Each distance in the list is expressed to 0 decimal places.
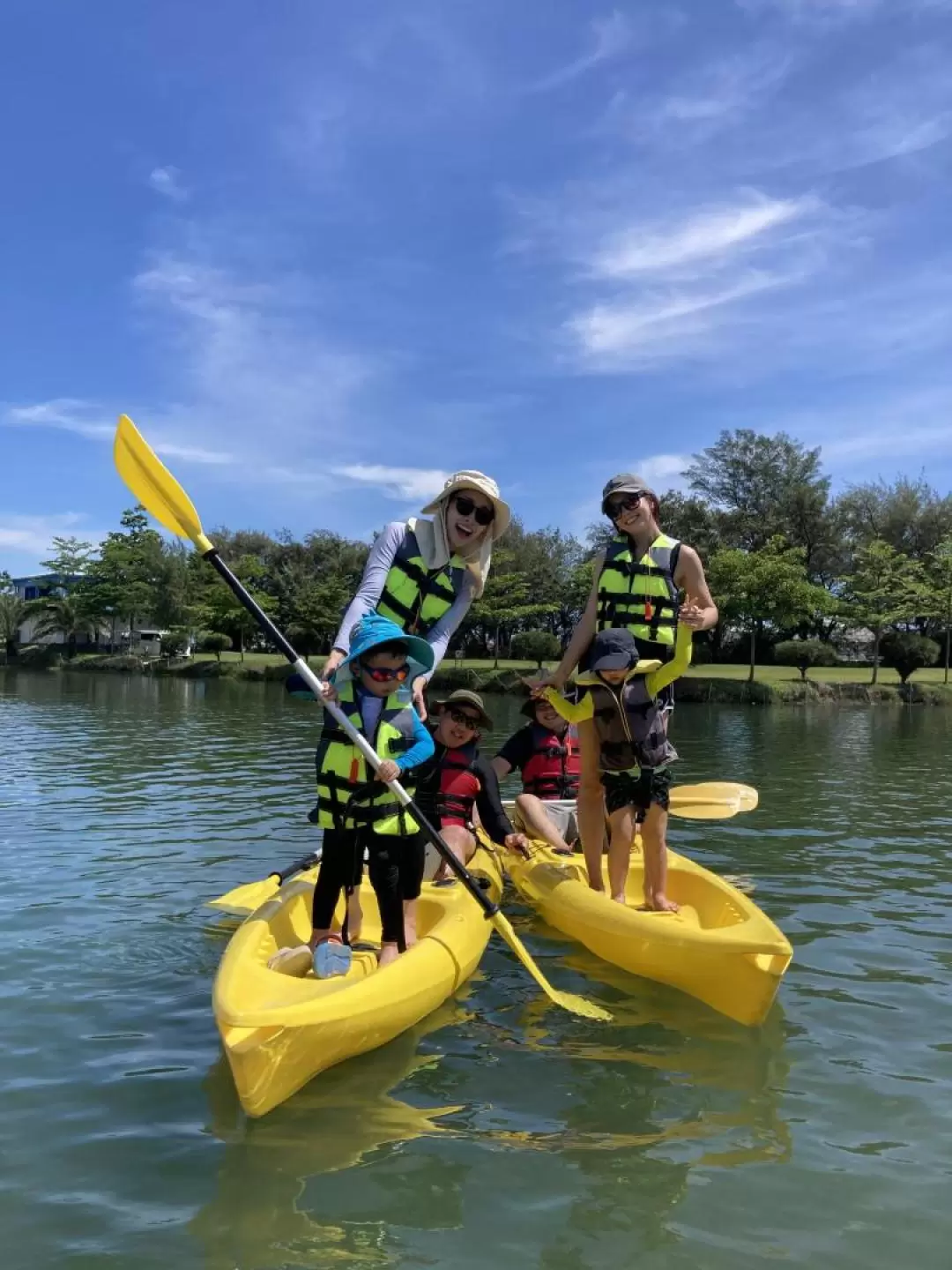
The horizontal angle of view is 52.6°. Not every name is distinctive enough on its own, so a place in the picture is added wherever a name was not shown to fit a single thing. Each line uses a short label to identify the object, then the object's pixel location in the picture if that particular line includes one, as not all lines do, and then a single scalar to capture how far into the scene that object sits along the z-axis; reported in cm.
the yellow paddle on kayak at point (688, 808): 554
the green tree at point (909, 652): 3303
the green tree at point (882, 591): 3306
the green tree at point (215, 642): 5200
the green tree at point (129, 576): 5394
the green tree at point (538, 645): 4028
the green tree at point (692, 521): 4544
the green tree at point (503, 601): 3972
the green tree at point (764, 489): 4725
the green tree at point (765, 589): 3278
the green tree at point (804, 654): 3581
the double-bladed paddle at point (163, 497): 511
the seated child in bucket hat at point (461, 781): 596
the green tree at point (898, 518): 4569
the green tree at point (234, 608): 5194
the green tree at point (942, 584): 3369
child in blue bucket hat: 423
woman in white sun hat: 486
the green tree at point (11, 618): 6003
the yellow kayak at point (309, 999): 319
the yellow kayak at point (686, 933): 406
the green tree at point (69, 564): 5859
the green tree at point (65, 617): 5678
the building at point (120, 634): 5855
